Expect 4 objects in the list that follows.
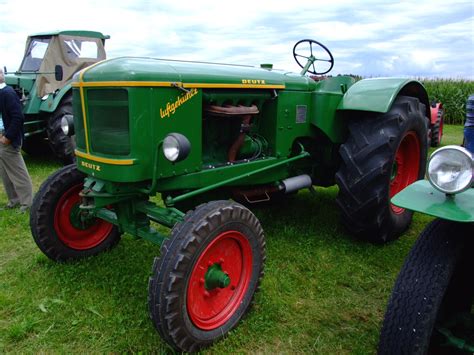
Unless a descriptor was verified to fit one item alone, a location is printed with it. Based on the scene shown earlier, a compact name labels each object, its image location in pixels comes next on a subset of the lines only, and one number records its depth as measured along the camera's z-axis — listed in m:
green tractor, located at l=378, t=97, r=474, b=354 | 1.72
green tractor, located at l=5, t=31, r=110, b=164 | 6.63
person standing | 4.43
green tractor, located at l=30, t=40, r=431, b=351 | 2.36
